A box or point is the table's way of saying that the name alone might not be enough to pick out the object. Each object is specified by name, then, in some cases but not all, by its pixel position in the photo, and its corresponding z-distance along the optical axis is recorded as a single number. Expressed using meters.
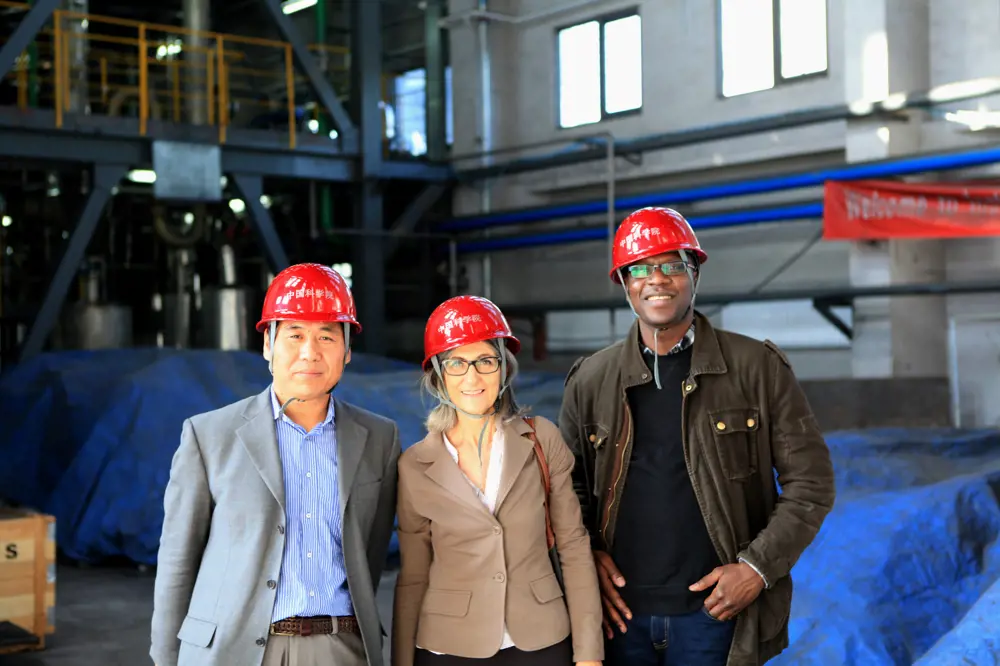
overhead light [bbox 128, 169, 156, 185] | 15.19
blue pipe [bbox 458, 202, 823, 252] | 11.20
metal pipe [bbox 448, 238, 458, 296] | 14.87
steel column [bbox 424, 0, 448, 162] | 15.06
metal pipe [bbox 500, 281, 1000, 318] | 10.03
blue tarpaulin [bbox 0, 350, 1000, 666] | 4.51
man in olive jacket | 2.68
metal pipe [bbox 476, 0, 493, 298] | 14.63
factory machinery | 11.84
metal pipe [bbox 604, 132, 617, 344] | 12.15
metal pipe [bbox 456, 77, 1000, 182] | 9.93
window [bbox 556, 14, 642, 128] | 13.47
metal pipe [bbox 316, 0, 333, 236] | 14.34
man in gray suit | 2.49
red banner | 9.73
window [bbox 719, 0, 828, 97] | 11.57
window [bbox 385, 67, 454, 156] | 16.36
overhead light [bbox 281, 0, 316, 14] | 17.89
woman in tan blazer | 2.62
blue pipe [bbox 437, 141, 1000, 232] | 9.84
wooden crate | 6.01
